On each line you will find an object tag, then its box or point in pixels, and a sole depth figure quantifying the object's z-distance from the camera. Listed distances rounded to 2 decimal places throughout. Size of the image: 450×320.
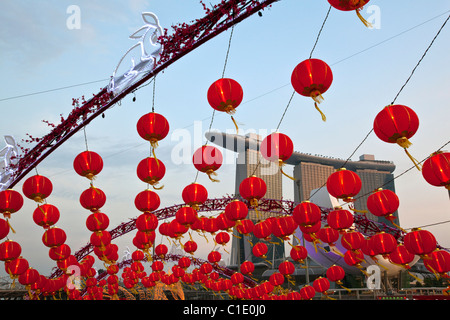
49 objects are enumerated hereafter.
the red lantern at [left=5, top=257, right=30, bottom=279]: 8.67
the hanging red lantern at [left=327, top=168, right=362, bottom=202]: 5.40
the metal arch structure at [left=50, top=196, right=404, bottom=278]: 14.02
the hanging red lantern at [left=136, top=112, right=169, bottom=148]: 5.30
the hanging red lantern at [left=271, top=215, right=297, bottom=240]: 7.63
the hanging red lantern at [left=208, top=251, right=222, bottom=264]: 11.85
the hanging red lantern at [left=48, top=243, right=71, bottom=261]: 9.53
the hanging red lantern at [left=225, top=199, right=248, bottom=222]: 6.95
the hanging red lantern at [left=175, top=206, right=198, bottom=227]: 7.79
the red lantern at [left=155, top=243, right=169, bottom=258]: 11.87
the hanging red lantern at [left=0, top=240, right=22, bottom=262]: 8.20
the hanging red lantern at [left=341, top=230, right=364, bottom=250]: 7.93
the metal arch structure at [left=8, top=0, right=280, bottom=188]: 5.53
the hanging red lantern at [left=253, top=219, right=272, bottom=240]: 7.94
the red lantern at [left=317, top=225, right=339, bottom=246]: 8.38
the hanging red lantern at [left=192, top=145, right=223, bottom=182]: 5.79
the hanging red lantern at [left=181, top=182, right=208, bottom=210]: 6.84
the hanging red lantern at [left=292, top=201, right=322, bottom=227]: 6.51
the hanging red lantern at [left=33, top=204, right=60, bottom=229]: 7.56
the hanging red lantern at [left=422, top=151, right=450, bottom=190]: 4.56
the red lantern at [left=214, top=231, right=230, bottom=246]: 10.38
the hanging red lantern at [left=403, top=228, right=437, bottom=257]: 6.56
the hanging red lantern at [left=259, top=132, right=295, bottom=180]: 5.16
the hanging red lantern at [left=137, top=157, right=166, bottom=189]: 5.95
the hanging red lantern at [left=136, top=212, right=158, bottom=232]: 7.60
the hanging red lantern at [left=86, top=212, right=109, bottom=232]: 7.64
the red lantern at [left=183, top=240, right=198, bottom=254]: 11.12
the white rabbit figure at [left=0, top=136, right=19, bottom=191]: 9.12
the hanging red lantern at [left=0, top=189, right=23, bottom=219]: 7.08
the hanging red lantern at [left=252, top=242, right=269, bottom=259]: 9.85
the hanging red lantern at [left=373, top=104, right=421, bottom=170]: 4.15
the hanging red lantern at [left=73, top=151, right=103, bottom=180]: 6.07
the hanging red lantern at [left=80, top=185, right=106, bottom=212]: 6.77
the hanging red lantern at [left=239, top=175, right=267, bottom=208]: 6.13
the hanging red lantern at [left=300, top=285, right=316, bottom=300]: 11.45
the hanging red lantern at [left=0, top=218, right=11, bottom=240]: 7.31
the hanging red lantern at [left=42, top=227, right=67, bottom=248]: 8.08
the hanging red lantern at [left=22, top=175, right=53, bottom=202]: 6.57
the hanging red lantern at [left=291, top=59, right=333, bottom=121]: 4.14
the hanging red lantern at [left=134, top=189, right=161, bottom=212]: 6.96
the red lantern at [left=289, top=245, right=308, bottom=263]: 9.75
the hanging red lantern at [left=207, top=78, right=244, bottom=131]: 4.59
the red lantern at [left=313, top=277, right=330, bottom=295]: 11.45
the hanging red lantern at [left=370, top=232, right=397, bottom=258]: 7.35
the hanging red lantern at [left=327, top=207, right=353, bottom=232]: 7.05
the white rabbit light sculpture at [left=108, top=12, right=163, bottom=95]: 6.69
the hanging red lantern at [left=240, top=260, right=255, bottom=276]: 12.21
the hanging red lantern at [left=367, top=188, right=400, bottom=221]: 6.16
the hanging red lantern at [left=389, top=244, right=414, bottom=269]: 7.90
